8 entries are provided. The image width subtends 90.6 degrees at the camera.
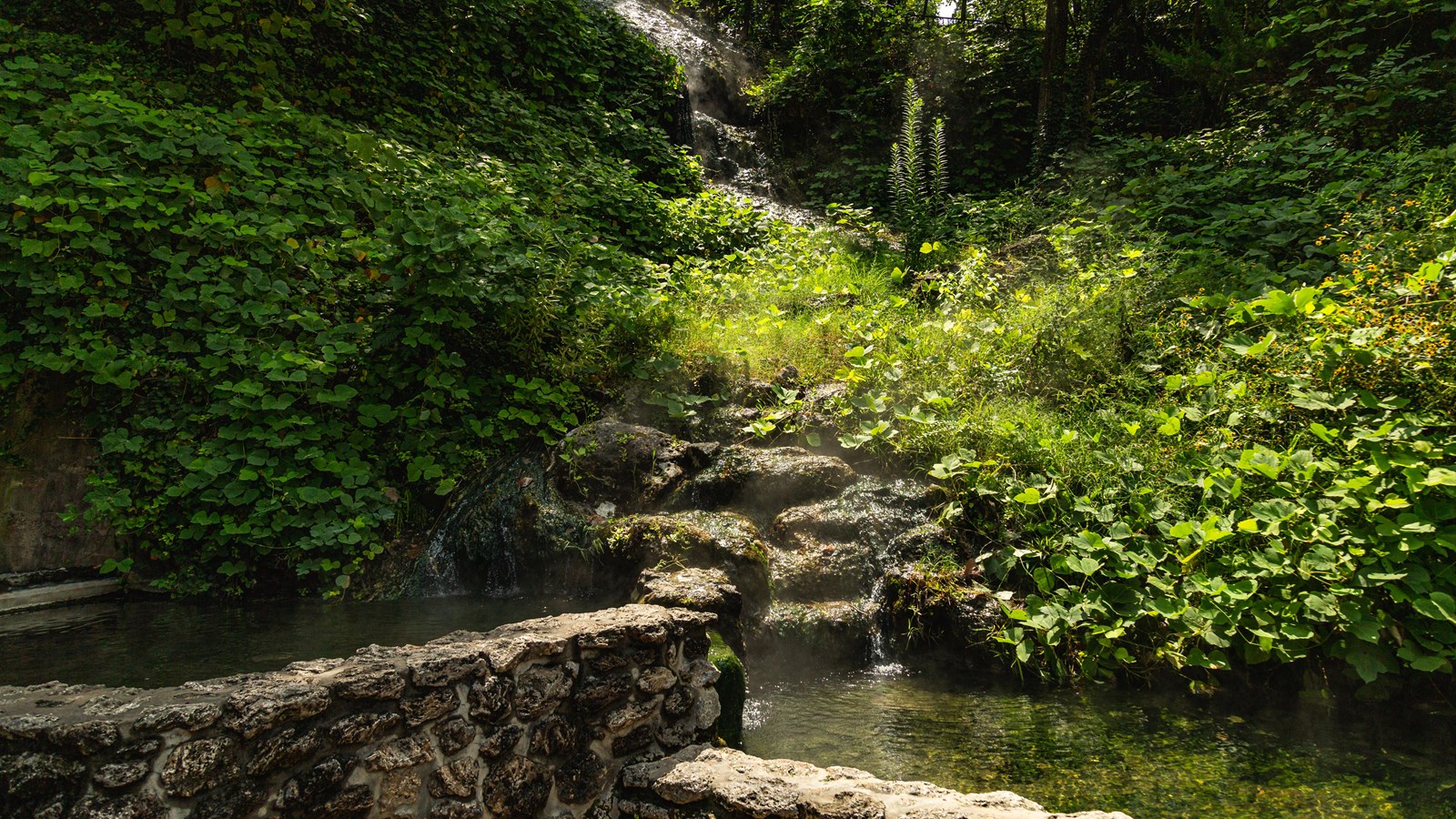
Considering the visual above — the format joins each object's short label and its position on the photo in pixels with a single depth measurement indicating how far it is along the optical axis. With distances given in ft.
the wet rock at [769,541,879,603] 15.57
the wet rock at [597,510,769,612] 15.23
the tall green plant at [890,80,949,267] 33.30
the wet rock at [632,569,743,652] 12.12
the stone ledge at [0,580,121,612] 16.16
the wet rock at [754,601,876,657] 14.73
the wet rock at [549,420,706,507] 17.97
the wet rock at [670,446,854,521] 17.56
